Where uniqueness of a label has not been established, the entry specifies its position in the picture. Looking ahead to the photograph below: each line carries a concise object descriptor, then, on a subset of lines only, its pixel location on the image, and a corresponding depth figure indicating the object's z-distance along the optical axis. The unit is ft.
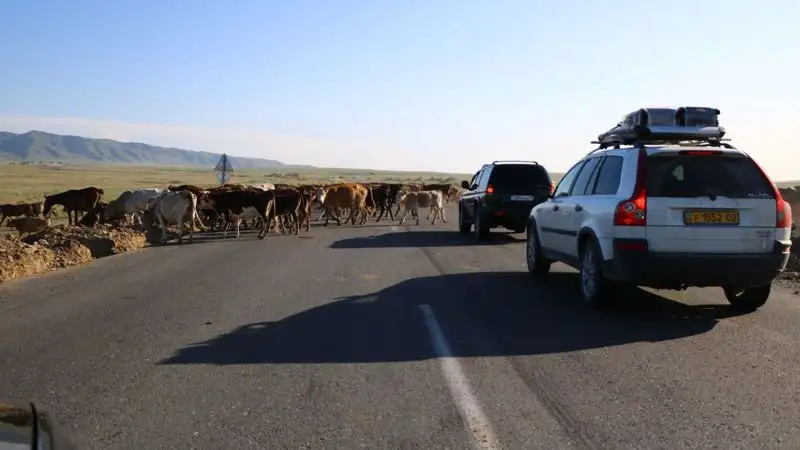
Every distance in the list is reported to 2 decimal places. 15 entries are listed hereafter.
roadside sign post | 133.28
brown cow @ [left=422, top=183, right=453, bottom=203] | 150.30
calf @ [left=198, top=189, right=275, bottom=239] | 74.49
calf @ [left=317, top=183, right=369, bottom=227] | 93.09
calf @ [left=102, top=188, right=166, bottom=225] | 86.48
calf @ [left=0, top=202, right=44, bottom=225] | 96.54
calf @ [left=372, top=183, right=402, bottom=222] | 107.34
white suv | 28.14
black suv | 63.67
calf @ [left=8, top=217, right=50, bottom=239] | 76.59
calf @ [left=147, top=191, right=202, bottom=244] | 69.10
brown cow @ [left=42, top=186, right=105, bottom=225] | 93.76
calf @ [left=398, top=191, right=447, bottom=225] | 94.07
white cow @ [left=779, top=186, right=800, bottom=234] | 113.39
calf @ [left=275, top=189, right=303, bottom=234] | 76.95
